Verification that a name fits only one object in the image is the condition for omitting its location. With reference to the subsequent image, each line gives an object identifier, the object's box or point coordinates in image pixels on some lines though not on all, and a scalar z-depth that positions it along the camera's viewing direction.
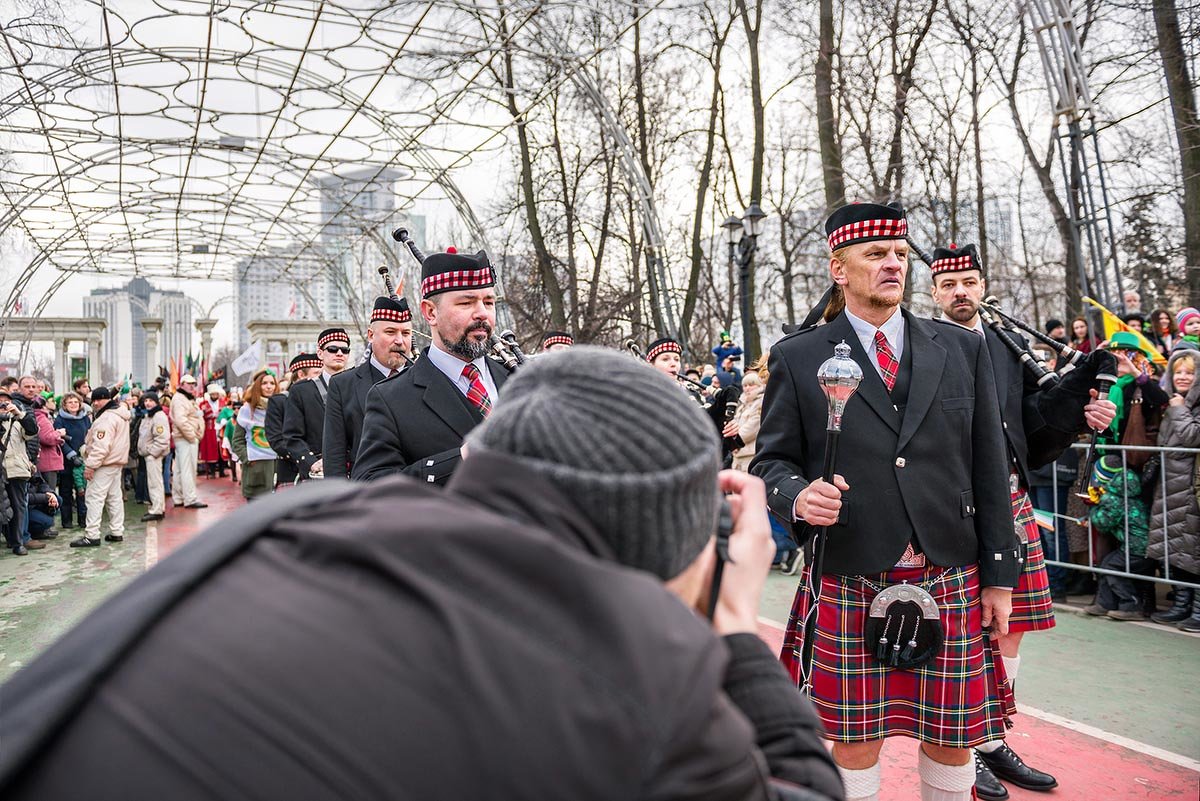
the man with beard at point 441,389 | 2.99
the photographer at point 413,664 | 0.68
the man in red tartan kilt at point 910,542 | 2.43
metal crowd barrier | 5.29
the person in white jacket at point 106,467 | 9.30
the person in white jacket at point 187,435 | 11.43
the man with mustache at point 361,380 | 4.50
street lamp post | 10.73
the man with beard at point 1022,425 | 3.18
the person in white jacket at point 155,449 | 10.88
